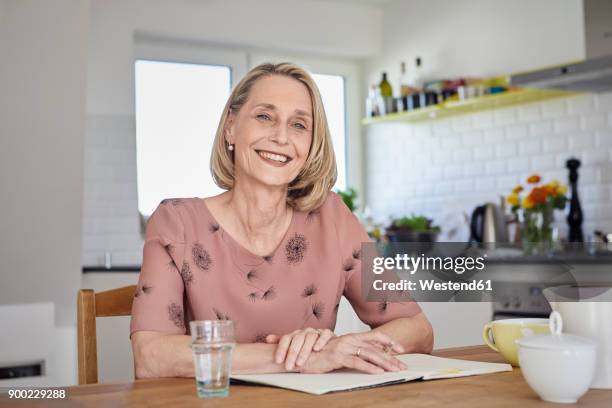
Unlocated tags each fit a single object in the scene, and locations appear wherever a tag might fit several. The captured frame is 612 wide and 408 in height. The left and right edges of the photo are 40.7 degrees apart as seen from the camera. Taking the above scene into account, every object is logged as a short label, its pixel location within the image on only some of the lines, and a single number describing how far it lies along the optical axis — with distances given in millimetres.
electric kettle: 4402
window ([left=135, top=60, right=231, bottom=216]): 5145
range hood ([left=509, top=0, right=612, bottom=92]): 3941
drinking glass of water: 1104
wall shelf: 4531
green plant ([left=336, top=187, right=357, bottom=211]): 5445
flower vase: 4285
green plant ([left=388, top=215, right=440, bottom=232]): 4965
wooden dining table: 1079
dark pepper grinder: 4328
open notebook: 1190
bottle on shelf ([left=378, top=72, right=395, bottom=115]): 5770
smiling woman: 1725
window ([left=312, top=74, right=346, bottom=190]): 6027
